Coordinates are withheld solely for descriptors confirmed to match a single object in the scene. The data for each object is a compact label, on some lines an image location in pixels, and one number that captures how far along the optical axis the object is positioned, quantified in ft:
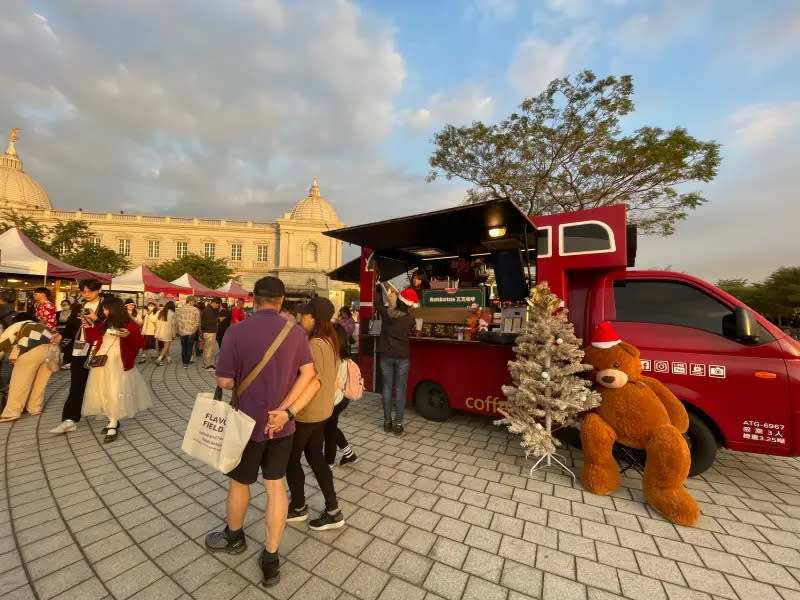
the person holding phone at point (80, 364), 14.46
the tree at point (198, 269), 121.70
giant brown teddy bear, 9.10
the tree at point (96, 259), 73.31
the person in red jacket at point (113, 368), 14.06
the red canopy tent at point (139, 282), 40.27
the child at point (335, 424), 10.92
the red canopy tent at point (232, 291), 60.50
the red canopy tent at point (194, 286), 54.08
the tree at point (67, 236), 64.18
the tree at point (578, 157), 37.63
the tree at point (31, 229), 62.13
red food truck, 10.37
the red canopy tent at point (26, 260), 23.43
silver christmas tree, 11.29
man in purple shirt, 6.66
